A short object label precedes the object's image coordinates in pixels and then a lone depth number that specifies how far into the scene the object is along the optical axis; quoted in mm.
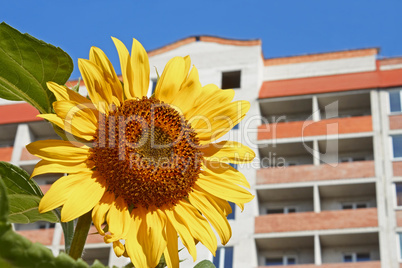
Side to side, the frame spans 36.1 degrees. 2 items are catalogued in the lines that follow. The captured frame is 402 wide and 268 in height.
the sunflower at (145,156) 1012
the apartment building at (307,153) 27109
